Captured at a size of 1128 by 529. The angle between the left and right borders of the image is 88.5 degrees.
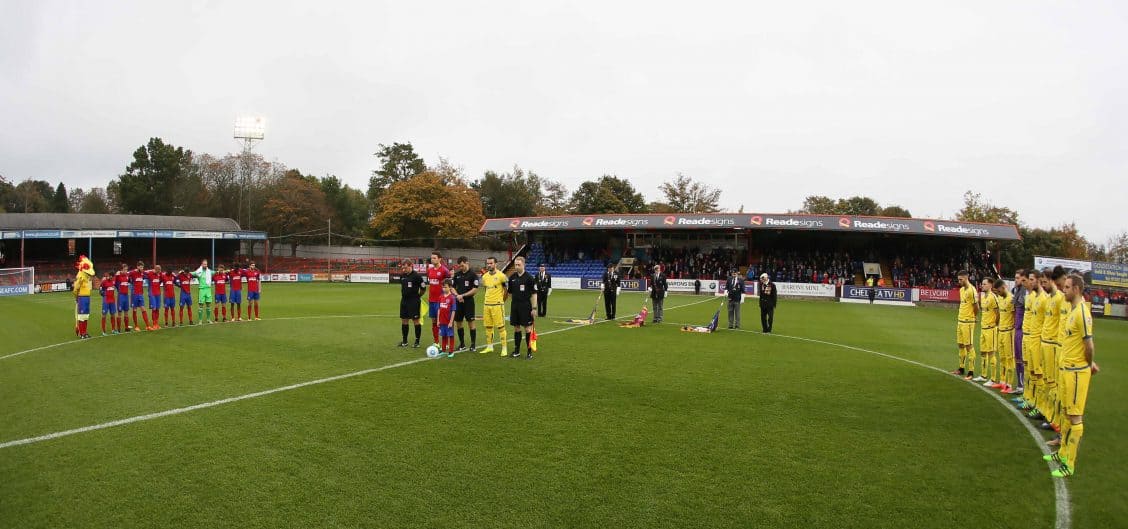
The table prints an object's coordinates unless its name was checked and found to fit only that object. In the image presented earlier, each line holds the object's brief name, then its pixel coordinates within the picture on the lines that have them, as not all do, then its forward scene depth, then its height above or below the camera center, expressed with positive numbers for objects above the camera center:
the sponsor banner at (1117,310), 28.67 -2.46
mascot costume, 13.91 -1.27
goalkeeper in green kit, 16.62 -0.99
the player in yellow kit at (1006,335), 9.34 -1.22
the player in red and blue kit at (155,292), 15.64 -1.14
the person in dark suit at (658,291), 18.09 -1.10
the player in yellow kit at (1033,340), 7.64 -1.09
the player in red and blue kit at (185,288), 16.25 -1.06
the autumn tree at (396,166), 72.81 +11.02
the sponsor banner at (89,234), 40.53 +1.07
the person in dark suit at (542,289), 18.89 -1.15
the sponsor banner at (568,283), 38.97 -1.92
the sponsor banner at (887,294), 32.06 -2.00
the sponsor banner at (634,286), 36.12 -1.90
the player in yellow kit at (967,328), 10.38 -1.24
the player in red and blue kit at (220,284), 17.25 -1.00
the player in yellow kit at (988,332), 9.70 -1.23
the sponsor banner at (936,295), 32.06 -2.00
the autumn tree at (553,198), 75.25 +7.43
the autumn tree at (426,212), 57.19 +4.14
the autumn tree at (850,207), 67.88 +6.11
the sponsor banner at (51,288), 34.38 -2.39
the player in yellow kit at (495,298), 11.06 -0.85
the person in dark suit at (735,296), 17.22 -1.19
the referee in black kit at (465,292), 11.57 -0.78
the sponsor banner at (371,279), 47.14 -2.17
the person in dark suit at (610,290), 18.68 -1.12
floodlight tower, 55.84 +11.77
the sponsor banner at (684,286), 35.66 -1.86
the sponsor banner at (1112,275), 30.72 -0.75
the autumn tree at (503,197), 72.38 +7.16
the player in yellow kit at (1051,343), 6.69 -0.98
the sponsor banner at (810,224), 34.59 +2.09
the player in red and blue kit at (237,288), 17.31 -1.12
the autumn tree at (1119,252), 57.59 +0.94
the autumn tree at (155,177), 65.31 +8.28
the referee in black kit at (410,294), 11.95 -0.85
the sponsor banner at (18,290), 31.78 -2.35
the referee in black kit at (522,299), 11.05 -0.85
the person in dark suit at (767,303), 16.39 -1.30
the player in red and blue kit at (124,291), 14.82 -1.06
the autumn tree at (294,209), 60.81 +4.54
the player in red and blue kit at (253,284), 17.59 -1.00
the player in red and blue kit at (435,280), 12.70 -0.61
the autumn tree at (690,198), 68.50 +6.95
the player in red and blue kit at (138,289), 15.11 -1.03
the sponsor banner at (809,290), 33.34 -1.92
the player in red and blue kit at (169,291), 15.70 -1.11
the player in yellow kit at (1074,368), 5.67 -1.09
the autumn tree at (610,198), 63.22 +6.49
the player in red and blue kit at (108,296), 14.53 -1.18
